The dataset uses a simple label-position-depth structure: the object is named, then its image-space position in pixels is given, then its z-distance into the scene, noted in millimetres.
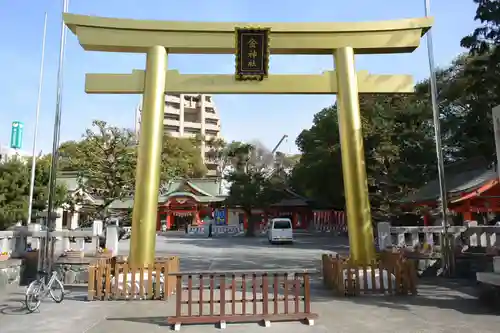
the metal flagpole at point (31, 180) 17373
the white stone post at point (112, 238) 13952
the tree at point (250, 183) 33406
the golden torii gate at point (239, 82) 9484
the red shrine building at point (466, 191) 16734
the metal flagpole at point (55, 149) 10605
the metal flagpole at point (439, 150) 11641
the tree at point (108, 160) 20797
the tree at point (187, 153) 49969
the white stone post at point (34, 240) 12590
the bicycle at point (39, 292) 7570
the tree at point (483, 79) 10453
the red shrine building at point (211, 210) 41488
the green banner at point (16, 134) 21516
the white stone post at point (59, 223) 33406
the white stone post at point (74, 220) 37812
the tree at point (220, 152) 52531
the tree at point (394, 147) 22938
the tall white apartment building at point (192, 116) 80812
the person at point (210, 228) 36819
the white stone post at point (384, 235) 14250
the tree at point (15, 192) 17000
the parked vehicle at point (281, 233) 26938
